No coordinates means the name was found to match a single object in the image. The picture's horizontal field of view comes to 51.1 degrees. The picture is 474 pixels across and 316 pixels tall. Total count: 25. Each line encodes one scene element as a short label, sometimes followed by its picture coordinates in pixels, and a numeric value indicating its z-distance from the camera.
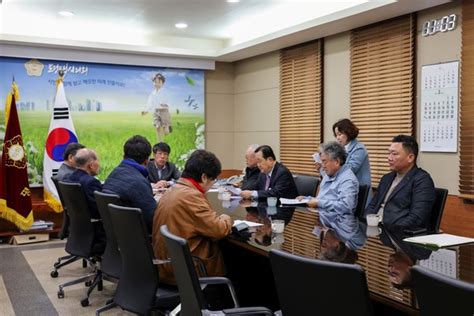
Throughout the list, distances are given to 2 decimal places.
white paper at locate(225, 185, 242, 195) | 4.93
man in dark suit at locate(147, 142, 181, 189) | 6.10
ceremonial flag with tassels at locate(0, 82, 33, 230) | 6.33
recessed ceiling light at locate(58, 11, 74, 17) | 6.32
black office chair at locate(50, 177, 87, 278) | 4.82
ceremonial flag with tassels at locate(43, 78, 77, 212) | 6.76
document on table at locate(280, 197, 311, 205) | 4.11
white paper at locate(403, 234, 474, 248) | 2.48
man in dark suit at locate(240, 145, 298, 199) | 4.56
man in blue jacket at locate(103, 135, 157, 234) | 3.35
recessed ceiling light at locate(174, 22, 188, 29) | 6.89
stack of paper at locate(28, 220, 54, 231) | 6.57
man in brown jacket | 2.67
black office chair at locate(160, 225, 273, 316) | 1.89
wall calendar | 4.59
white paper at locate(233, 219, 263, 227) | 3.08
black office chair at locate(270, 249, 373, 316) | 1.43
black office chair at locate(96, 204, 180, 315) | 2.48
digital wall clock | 4.57
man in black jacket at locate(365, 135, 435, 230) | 3.18
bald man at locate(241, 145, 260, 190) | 5.22
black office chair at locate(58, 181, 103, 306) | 3.89
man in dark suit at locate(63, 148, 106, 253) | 4.01
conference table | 1.84
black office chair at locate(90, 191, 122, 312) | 3.00
